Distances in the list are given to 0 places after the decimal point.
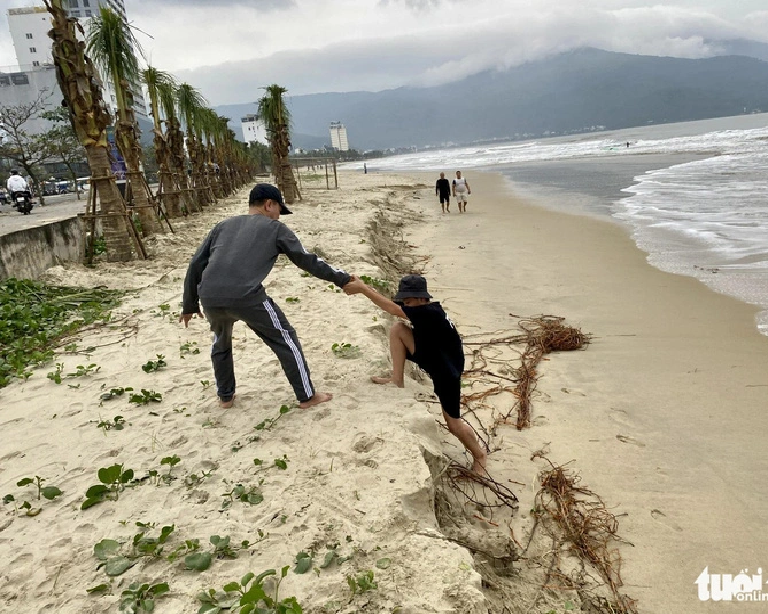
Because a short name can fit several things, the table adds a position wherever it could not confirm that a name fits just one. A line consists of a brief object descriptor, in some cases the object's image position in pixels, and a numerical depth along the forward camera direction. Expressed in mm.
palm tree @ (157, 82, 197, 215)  17625
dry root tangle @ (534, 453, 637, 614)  2926
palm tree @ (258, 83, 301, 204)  22375
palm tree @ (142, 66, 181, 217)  16531
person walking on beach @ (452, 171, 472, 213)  19172
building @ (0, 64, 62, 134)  57812
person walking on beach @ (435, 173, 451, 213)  19469
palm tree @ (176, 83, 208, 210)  19906
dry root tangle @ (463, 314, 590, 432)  5026
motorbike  16152
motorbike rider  16448
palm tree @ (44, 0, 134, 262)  10031
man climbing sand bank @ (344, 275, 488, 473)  3680
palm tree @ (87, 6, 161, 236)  12195
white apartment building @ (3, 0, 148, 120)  69812
